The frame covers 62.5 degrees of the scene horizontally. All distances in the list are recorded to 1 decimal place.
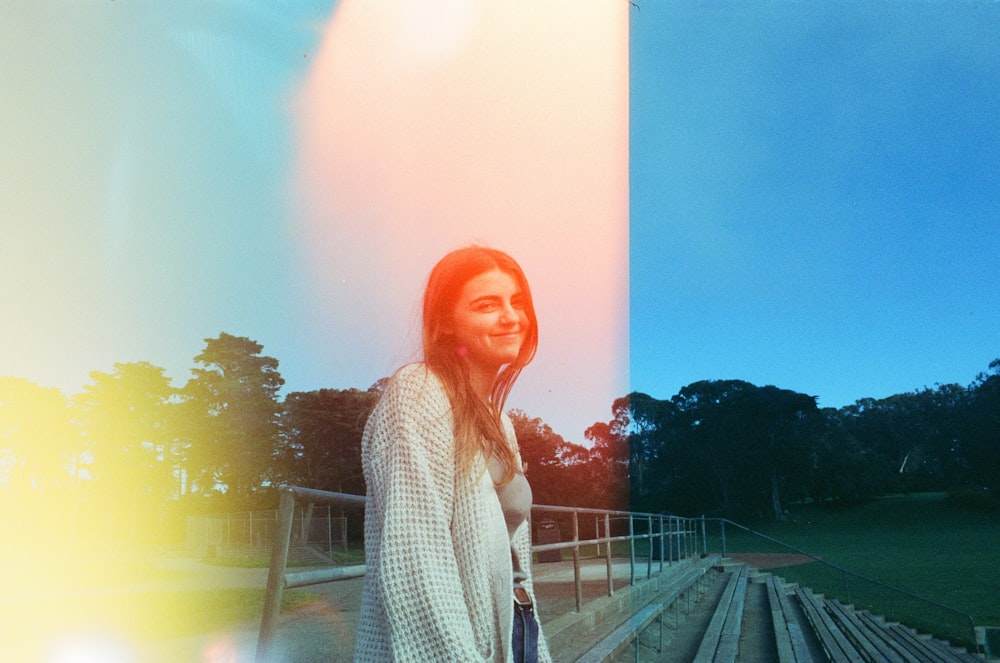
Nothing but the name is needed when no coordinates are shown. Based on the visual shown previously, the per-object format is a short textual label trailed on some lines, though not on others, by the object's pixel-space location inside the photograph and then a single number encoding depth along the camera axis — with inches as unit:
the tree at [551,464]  1061.1
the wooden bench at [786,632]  267.3
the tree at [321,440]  1147.9
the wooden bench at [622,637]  144.3
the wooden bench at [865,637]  402.5
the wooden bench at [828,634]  328.2
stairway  248.5
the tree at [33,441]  953.5
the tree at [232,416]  1301.7
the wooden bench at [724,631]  243.0
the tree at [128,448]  1224.2
